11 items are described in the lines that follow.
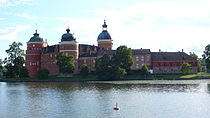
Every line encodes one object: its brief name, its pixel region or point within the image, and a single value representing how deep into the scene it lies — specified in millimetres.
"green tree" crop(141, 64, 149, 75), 101200
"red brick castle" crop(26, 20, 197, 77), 111062
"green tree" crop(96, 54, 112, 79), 96306
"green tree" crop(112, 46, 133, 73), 100388
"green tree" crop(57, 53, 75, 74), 104669
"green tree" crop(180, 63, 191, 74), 99875
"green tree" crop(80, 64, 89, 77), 104356
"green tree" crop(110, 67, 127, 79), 94750
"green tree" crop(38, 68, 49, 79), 106125
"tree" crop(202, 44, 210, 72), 102212
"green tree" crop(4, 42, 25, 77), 113562
